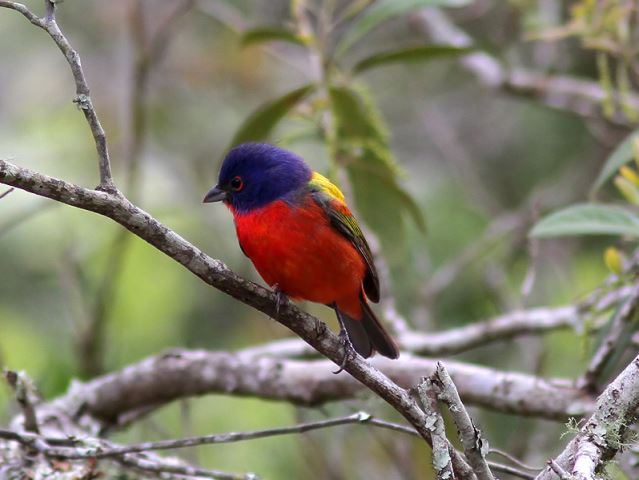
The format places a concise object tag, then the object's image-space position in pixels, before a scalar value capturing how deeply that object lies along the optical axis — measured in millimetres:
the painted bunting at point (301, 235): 7426
